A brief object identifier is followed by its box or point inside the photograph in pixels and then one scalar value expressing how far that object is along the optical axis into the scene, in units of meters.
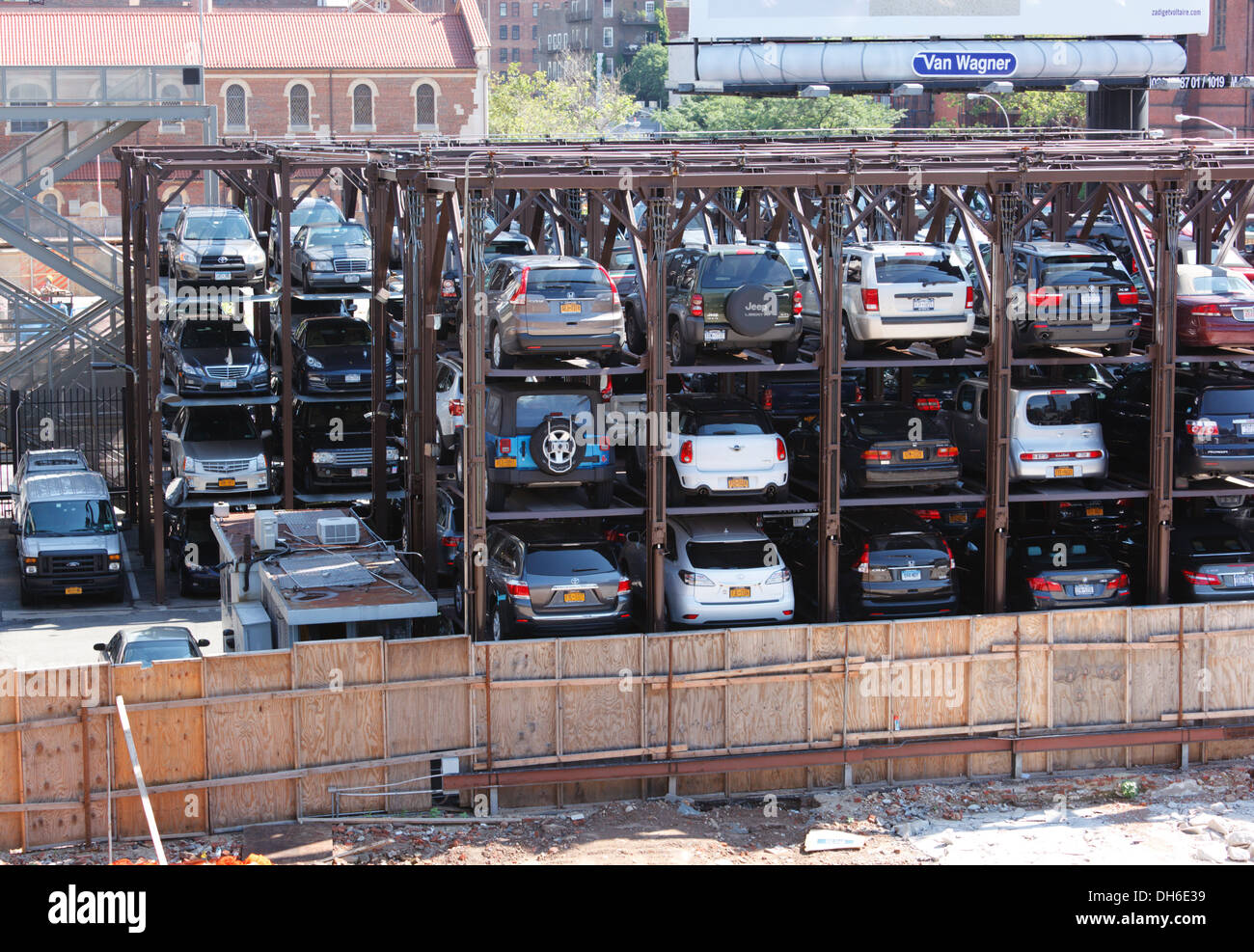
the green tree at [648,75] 130.50
